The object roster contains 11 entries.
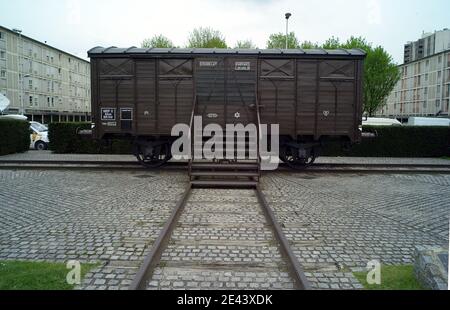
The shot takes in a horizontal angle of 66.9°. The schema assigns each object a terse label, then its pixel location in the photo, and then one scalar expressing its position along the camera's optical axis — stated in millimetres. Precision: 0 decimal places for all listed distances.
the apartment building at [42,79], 57219
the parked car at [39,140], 20516
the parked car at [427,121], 27528
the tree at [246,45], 42306
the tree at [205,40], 39594
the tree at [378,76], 43438
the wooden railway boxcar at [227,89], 11648
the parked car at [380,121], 23027
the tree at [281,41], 42531
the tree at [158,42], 41656
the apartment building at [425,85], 65938
